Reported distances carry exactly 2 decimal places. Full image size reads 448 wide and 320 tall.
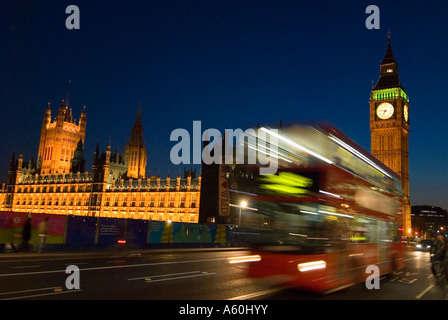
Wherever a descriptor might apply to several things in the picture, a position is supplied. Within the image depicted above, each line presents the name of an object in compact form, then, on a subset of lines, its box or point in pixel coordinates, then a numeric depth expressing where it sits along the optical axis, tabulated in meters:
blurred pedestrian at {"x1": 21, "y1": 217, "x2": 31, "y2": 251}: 20.75
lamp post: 11.10
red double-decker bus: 9.57
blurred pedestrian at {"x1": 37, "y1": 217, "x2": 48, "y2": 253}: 20.03
